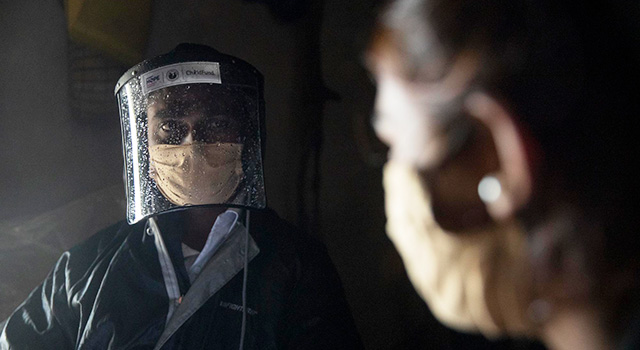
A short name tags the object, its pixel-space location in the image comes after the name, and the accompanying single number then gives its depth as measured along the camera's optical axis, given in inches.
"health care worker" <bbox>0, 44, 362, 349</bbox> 39.7
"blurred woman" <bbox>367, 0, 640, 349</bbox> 19.2
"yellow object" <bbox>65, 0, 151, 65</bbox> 53.1
